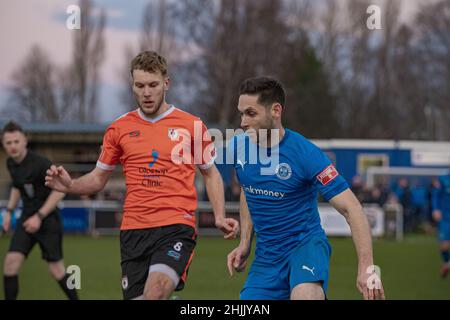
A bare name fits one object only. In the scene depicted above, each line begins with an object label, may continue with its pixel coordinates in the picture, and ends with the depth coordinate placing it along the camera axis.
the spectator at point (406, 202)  29.22
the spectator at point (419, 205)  31.02
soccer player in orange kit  6.29
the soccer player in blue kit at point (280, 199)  5.96
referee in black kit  9.95
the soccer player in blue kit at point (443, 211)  15.92
